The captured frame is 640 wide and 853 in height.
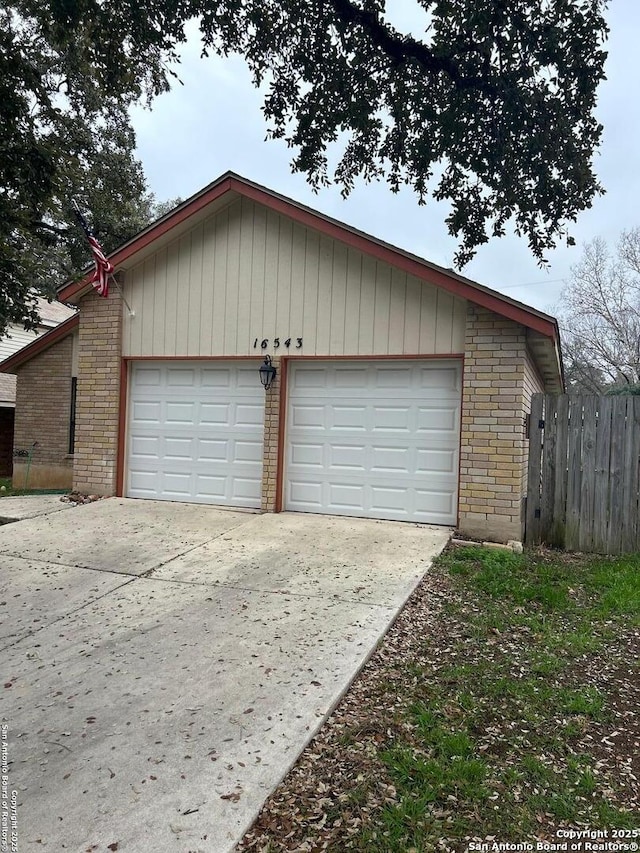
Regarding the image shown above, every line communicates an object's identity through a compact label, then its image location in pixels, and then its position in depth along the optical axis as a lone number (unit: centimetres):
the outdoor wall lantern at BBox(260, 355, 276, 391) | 786
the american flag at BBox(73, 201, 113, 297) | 788
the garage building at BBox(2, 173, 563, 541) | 695
